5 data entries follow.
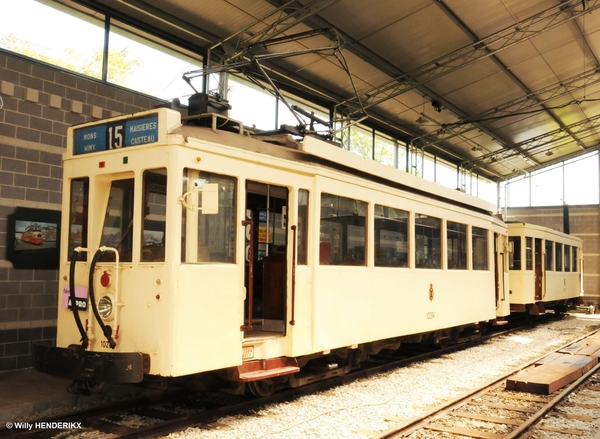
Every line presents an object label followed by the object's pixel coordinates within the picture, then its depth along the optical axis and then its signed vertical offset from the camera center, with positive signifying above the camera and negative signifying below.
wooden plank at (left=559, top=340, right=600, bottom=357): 10.34 -1.47
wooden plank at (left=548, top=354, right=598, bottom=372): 8.91 -1.44
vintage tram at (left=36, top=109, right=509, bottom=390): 5.11 +0.13
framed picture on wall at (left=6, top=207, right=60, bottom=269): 7.85 +0.33
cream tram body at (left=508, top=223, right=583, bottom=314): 15.25 +0.00
